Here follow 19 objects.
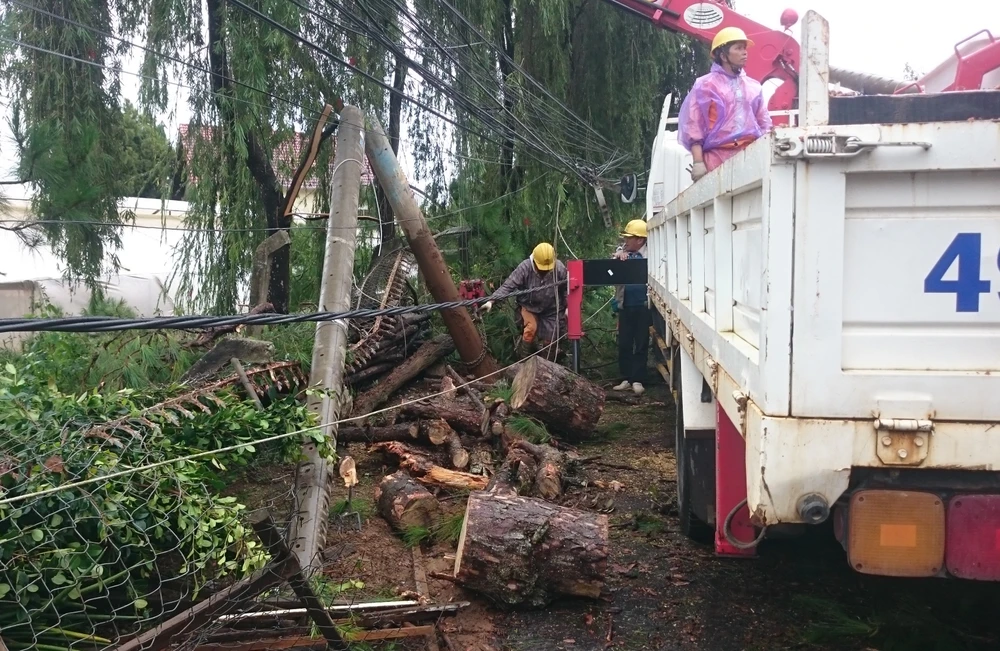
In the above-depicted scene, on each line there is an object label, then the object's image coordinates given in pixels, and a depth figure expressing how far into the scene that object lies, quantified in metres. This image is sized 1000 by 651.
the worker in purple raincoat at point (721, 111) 5.00
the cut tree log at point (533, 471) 5.27
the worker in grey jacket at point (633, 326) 8.86
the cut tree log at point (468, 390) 6.74
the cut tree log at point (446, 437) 5.92
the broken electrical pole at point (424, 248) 6.58
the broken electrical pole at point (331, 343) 3.92
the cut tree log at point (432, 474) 5.48
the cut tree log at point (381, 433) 6.26
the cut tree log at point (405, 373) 7.16
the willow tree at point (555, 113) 9.76
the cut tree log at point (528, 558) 3.82
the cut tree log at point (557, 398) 6.49
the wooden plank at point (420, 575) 4.02
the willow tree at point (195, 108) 6.92
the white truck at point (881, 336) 2.26
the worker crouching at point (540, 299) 8.43
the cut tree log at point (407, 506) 4.82
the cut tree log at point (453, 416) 6.34
